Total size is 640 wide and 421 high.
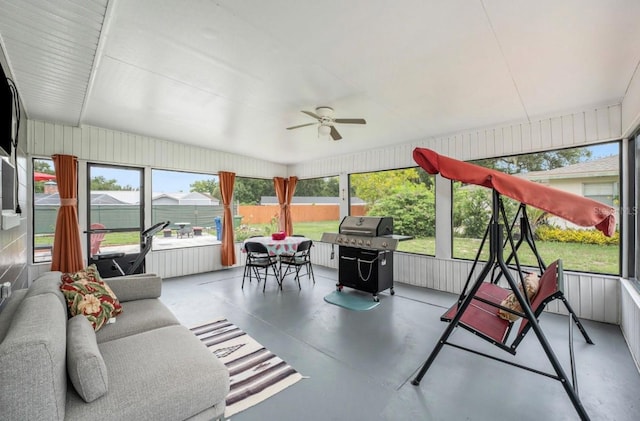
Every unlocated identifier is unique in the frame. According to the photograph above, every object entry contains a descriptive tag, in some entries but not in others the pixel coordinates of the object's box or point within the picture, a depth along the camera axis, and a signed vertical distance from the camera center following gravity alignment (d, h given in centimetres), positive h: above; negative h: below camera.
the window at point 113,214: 443 -6
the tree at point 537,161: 354 +69
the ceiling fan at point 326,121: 314 +106
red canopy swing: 176 -22
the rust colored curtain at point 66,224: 395 -19
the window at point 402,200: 526 +22
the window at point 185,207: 520 +7
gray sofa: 106 -85
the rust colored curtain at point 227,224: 587 -29
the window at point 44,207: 395 +6
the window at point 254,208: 651 +6
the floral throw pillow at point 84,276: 224 -55
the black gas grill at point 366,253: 402 -66
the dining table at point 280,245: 459 -59
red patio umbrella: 395 +50
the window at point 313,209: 711 +3
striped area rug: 200 -134
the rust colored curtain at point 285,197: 704 +34
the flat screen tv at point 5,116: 186 +69
